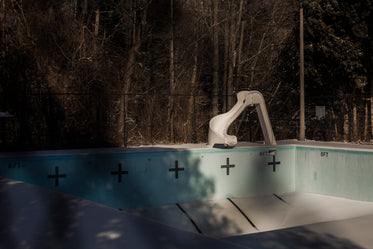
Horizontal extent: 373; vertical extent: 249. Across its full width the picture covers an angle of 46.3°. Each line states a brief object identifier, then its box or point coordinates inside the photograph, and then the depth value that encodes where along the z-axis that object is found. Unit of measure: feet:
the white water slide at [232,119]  40.32
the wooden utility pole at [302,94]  49.36
